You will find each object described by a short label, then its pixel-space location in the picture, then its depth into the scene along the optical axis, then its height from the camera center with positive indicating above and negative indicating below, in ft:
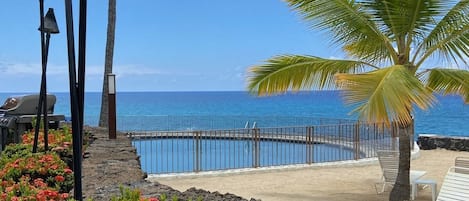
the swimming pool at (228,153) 38.14 -4.75
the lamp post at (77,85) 9.42 +0.20
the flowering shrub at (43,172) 13.47 -2.09
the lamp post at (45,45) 18.06 +1.84
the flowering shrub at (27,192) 10.19 -2.04
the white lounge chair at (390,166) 27.12 -3.68
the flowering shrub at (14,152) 16.03 -1.98
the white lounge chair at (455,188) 21.06 -3.80
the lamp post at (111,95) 26.23 +0.03
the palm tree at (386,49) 21.95 +2.21
